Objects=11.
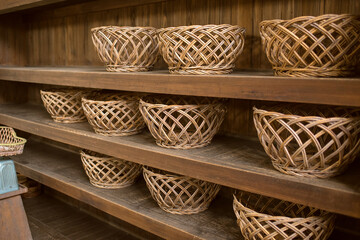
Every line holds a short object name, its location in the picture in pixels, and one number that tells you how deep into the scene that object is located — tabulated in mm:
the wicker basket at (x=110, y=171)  1834
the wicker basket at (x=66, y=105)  2121
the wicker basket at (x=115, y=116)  1709
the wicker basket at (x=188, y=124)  1427
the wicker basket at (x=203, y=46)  1318
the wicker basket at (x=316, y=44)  1055
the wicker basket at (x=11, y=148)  1702
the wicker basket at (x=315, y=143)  1042
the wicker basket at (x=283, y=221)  1139
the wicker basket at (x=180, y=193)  1507
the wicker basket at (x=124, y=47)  1629
